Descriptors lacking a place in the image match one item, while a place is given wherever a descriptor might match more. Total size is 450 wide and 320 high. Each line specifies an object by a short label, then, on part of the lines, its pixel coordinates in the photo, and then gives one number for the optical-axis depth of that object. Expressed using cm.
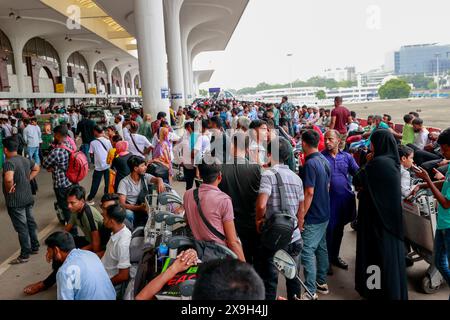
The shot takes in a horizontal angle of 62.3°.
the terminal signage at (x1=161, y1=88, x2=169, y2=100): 1278
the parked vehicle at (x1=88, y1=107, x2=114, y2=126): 1701
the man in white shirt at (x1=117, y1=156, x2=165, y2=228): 447
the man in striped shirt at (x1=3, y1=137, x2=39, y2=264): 489
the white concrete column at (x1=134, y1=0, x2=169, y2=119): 1245
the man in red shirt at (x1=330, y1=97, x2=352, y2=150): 906
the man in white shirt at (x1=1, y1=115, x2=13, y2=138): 1203
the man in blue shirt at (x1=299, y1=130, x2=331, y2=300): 351
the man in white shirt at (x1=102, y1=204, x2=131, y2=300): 316
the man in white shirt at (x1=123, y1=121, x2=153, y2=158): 724
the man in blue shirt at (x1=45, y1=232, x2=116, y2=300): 240
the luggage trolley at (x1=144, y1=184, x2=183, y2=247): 329
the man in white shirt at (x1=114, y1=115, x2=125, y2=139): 1033
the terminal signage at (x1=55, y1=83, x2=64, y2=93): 3036
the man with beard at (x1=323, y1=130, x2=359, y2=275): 417
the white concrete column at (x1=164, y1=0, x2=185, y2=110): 2136
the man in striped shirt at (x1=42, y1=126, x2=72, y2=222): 575
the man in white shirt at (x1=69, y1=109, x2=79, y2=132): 1714
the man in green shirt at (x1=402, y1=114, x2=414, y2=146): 737
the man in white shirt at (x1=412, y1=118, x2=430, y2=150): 703
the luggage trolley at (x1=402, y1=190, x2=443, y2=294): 360
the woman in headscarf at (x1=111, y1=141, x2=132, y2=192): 552
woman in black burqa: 324
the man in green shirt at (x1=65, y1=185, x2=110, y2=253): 388
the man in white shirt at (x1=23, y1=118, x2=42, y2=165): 1071
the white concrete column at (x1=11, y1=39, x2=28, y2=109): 2438
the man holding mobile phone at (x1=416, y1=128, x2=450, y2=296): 313
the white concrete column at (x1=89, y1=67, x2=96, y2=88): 3972
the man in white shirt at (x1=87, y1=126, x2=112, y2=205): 728
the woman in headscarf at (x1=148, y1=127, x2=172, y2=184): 668
